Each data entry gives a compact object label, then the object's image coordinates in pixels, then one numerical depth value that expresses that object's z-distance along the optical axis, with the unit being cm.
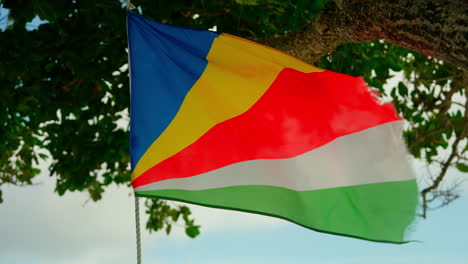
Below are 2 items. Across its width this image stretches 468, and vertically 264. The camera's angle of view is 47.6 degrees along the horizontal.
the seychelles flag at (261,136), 271
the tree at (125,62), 259
